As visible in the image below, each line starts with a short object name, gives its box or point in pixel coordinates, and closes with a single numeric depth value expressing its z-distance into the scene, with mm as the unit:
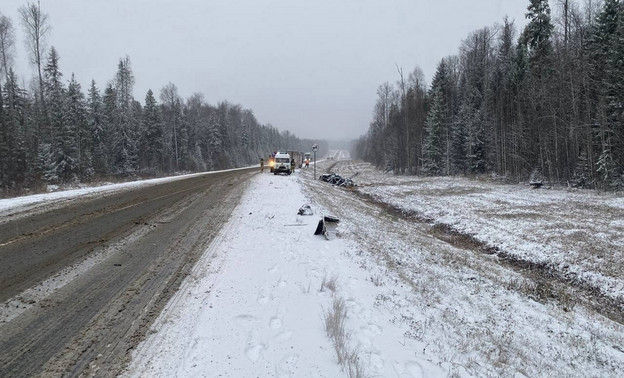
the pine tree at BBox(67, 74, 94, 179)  41219
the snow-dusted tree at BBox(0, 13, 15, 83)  38375
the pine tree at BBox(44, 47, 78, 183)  38781
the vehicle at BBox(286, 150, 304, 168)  50825
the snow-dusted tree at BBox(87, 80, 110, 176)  49000
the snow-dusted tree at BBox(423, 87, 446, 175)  50188
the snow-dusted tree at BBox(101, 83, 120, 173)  52109
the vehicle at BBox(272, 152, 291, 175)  36281
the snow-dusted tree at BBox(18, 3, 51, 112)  37406
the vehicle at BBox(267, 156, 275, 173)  37544
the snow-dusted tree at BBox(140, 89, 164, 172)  57406
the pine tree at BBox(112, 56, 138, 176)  49750
